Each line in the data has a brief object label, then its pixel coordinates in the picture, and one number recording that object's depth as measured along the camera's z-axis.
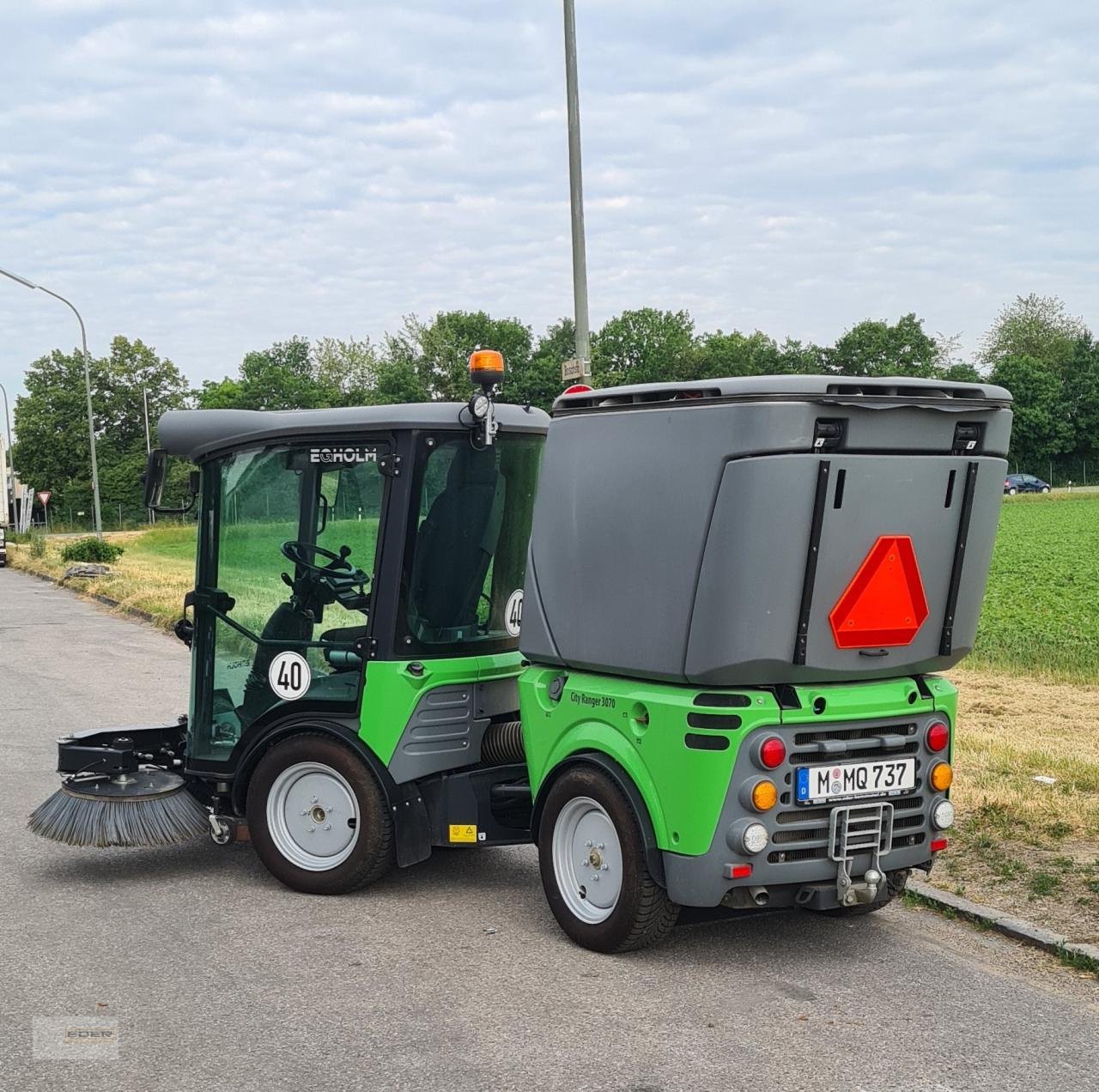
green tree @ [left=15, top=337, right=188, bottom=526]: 82.88
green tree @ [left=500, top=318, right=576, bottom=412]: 75.12
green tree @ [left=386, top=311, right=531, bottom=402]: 81.38
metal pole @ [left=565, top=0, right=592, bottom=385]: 11.19
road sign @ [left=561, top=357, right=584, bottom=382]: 10.10
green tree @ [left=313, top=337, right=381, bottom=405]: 106.75
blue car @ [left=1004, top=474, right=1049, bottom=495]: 77.06
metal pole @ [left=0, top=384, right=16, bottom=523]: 64.12
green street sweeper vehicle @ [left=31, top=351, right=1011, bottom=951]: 4.90
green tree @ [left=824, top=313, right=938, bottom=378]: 85.19
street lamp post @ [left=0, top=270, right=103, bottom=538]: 34.53
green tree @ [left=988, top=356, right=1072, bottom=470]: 82.94
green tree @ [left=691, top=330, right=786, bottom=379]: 81.12
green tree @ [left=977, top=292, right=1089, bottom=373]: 101.38
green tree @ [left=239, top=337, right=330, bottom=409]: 102.44
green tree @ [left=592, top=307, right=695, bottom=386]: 82.56
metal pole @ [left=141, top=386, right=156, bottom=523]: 84.25
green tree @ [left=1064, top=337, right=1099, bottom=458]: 83.56
